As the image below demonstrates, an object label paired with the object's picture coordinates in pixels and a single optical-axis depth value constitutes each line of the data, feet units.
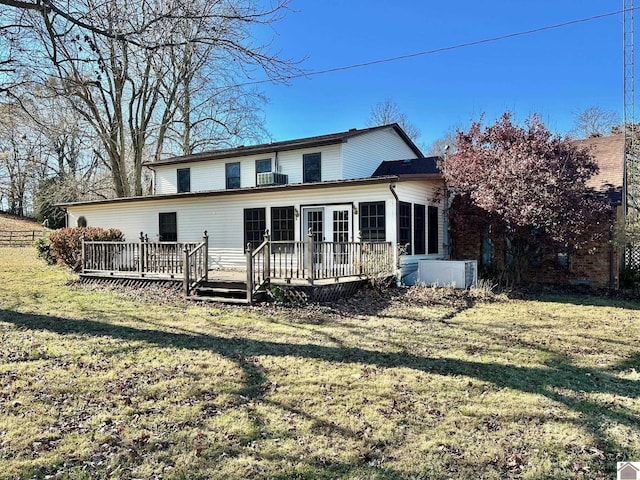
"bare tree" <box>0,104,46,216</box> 87.14
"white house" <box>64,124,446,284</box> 42.39
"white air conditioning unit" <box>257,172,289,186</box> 53.42
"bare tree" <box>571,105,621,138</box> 93.04
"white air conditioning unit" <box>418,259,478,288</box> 39.52
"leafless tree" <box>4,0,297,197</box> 21.85
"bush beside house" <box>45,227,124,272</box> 49.37
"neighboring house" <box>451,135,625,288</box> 42.19
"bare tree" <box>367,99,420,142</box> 114.32
